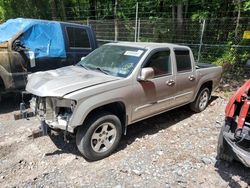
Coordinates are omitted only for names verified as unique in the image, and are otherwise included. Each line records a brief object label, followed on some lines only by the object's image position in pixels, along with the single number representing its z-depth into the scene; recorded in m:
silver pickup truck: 2.62
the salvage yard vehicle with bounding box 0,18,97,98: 4.14
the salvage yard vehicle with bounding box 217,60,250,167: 2.38
